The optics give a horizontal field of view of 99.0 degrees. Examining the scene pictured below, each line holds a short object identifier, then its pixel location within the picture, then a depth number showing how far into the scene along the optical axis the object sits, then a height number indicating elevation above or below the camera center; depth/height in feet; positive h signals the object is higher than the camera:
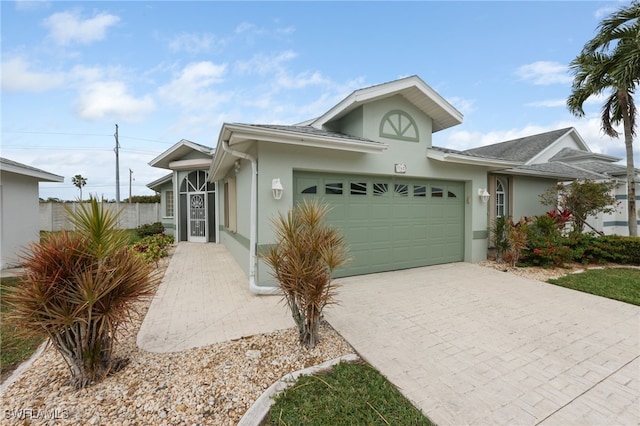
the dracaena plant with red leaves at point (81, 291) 8.34 -2.57
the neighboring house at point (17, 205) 27.35 +0.52
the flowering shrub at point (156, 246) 31.55 -4.82
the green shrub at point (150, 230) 53.98 -4.02
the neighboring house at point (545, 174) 36.70 +5.06
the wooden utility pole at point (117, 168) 68.20 +11.02
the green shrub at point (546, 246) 27.43 -3.73
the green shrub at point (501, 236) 29.89 -2.96
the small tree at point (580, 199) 32.19 +1.32
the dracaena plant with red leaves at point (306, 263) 11.48 -2.30
